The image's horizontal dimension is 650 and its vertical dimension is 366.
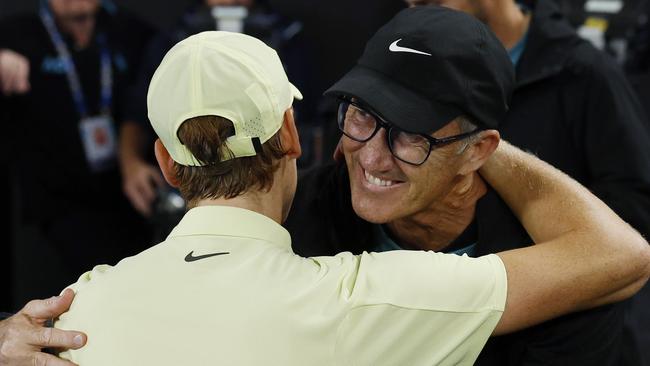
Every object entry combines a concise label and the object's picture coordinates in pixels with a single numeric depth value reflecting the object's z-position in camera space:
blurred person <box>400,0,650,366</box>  4.36
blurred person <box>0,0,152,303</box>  7.27
